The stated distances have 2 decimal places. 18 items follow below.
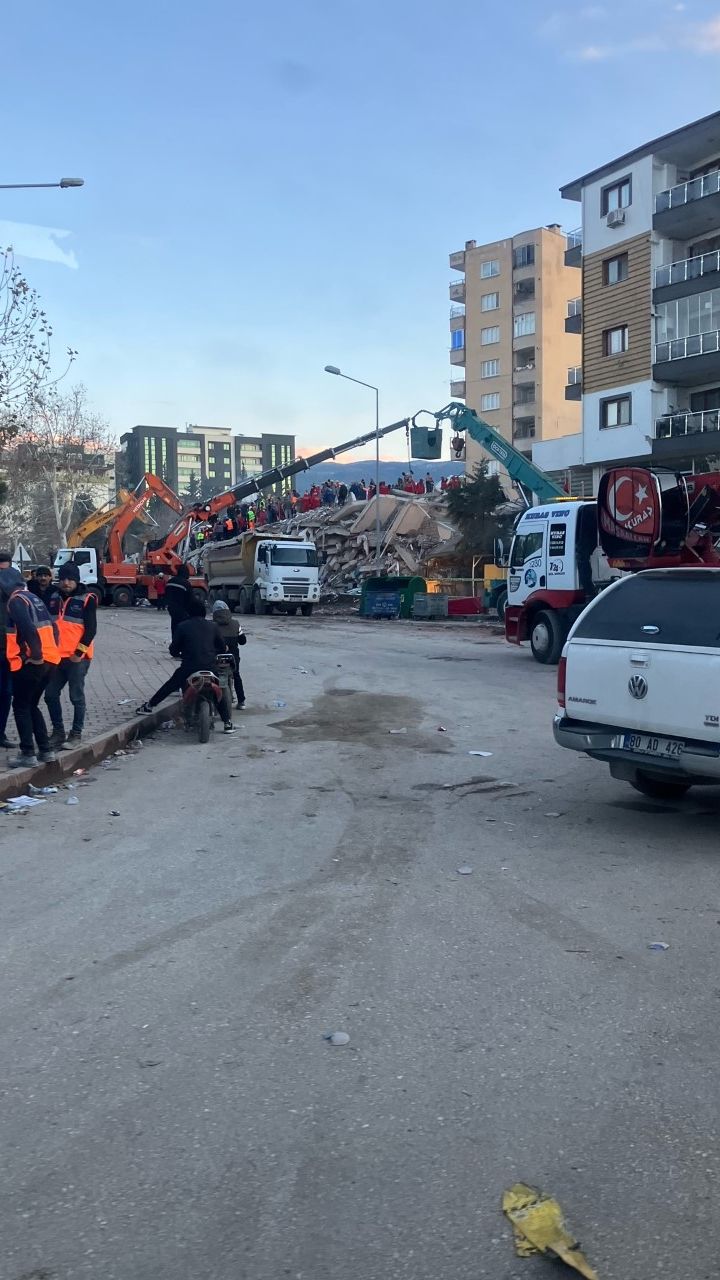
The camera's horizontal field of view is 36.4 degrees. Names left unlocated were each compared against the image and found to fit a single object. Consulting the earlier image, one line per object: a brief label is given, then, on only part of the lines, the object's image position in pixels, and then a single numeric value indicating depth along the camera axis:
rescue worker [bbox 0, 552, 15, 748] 10.47
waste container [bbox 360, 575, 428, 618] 37.16
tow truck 19.28
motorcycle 11.98
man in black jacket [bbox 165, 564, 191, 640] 14.95
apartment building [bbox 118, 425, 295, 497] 169.12
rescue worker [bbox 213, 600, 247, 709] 13.49
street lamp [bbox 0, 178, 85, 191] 16.20
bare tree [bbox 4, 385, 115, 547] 49.12
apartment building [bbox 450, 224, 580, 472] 70.56
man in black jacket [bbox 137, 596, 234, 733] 12.05
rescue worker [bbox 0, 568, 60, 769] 9.44
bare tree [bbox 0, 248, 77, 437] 19.16
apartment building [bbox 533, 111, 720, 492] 35.47
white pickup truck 7.09
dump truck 38.91
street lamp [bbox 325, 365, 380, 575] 44.08
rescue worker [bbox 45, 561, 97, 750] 10.50
